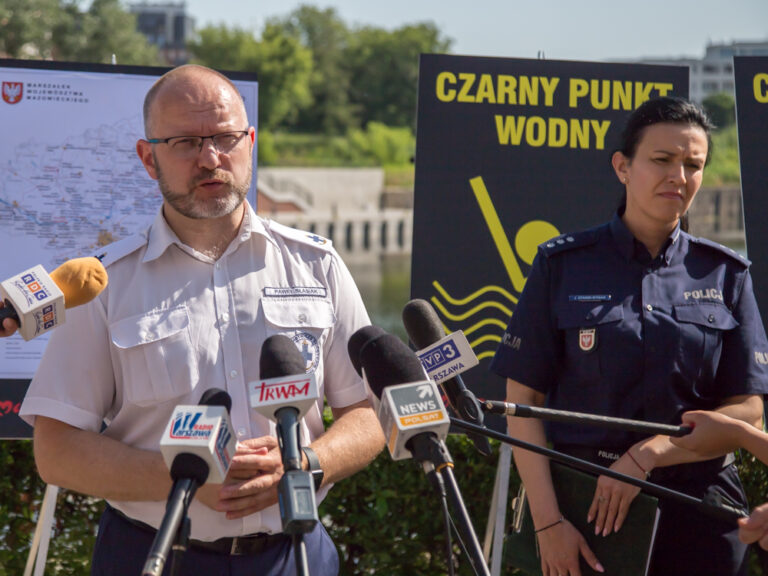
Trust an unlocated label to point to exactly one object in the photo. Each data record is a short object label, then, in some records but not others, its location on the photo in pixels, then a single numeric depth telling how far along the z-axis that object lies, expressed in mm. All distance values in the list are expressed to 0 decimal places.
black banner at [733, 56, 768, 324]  3898
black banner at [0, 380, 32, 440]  3516
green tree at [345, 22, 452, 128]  83875
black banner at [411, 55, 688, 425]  3846
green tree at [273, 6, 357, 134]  83562
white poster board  3623
